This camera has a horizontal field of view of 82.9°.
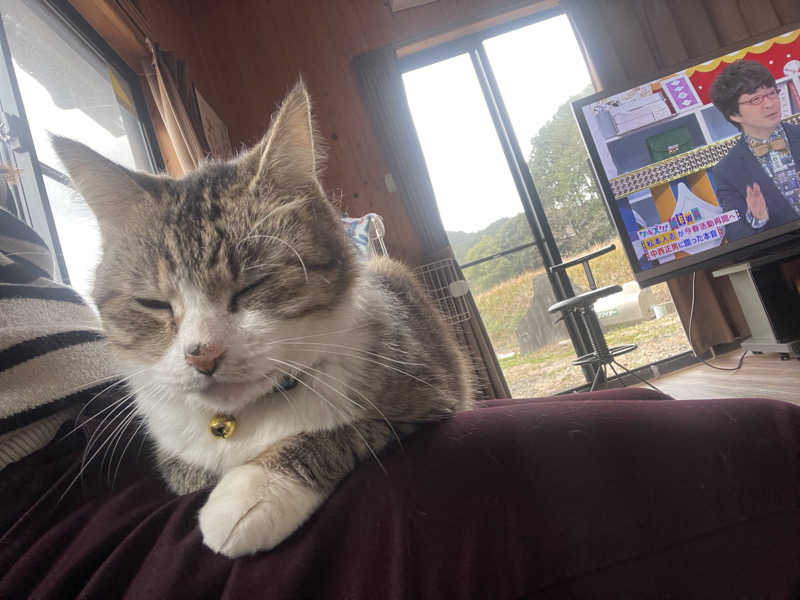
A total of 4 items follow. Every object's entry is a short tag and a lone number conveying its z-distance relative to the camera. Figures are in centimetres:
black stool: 227
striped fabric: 52
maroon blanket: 39
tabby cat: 54
